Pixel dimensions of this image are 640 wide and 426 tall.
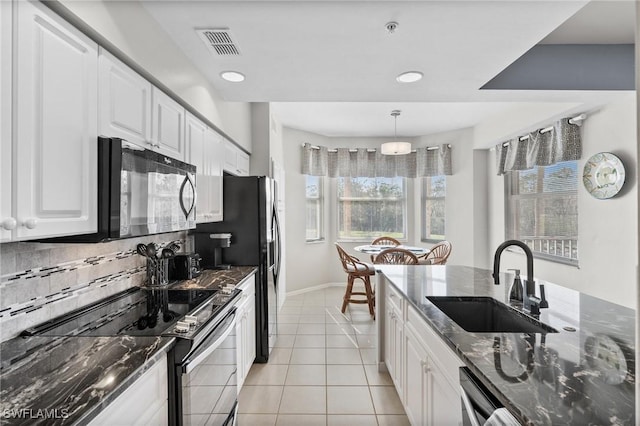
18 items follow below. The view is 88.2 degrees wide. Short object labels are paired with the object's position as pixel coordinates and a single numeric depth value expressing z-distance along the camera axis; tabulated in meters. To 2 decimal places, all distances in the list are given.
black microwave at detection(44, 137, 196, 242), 1.31
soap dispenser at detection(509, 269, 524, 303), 1.79
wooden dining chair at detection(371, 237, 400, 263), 5.86
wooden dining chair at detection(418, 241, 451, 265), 4.66
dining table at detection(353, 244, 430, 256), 4.64
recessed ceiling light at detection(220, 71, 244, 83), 2.36
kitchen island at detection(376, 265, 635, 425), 0.86
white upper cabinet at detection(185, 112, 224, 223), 2.32
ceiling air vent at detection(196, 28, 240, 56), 1.83
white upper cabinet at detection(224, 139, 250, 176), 3.11
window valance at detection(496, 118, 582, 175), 3.36
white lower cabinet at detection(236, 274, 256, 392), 2.44
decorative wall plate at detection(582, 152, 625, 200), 2.86
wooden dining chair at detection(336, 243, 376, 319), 4.54
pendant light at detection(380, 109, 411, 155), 4.70
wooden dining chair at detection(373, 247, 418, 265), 4.36
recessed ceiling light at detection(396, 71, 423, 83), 2.34
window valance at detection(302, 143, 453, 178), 5.78
